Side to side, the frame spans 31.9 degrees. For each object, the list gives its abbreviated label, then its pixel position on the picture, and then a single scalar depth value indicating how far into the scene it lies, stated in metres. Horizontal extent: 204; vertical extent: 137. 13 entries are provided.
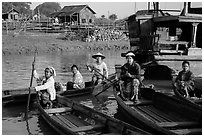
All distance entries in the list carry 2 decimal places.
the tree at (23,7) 76.57
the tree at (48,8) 95.03
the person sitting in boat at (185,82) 9.56
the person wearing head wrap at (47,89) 8.97
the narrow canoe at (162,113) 6.93
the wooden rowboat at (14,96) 10.99
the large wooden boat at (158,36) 14.27
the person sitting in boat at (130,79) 9.19
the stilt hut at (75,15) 51.88
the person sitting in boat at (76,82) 11.22
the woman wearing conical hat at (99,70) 11.84
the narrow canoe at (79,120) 6.74
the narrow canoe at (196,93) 8.29
